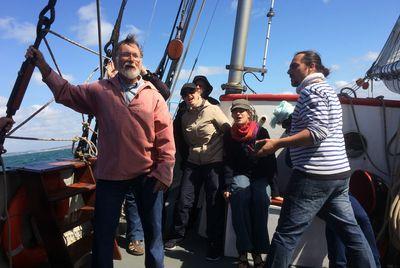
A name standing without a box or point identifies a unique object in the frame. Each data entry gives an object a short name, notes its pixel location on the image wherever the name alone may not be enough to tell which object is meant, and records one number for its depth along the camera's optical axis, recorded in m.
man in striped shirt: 2.17
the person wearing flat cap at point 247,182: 3.02
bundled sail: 5.35
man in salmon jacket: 2.17
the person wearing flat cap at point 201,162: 3.41
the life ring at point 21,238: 2.55
